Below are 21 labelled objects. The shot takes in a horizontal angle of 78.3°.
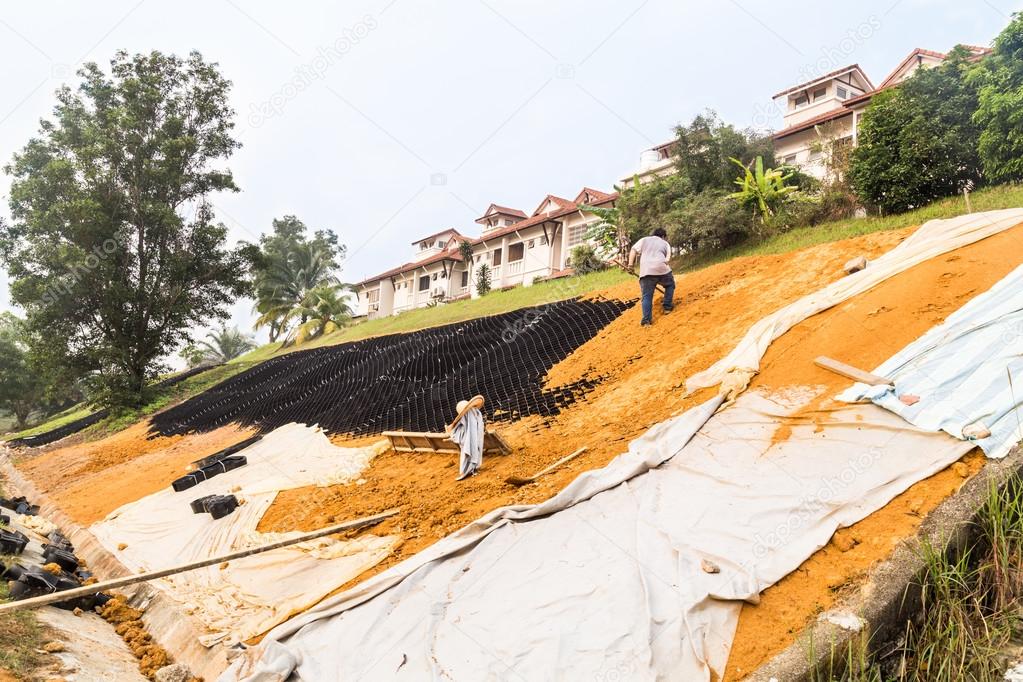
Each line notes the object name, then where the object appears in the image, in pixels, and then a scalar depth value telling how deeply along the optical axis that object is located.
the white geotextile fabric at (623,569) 2.95
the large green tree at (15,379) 28.78
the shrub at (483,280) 25.00
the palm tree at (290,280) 33.81
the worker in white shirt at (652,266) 7.96
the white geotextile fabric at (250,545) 4.36
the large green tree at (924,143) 9.02
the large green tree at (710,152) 13.41
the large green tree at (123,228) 17.02
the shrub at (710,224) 11.47
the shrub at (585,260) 17.91
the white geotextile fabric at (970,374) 3.80
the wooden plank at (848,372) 4.47
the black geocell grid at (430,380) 8.12
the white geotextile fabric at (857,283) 5.94
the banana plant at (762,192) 11.54
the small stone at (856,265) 7.13
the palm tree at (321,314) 27.33
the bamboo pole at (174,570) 3.51
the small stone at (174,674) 3.88
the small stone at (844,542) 3.28
